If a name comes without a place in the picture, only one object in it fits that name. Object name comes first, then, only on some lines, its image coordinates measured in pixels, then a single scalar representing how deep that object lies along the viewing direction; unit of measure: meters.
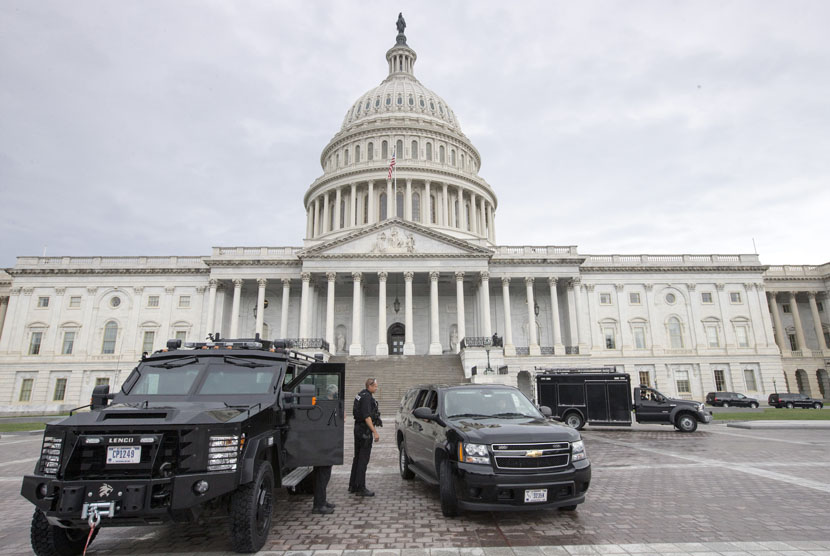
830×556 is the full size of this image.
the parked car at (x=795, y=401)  40.59
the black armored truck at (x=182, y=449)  5.04
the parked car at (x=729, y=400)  41.72
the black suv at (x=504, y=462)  6.89
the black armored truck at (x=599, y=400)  21.98
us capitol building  45.06
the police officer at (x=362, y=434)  9.05
